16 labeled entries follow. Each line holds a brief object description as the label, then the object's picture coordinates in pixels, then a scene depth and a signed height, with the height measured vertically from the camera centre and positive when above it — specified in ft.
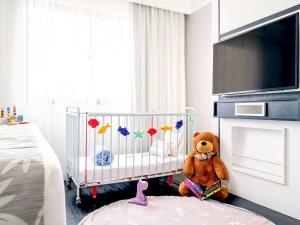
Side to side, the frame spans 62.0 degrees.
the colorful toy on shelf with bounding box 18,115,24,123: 8.45 -0.24
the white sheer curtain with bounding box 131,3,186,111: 11.02 +2.43
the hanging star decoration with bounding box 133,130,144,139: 7.83 -0.71
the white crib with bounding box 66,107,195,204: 7.43 -1.49
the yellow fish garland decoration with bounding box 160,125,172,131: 8.26 -0.54
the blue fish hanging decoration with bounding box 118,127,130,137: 7.59 -0.60
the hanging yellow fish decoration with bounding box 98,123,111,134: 7.23 -0.52
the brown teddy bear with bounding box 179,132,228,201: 8.02 -1.73
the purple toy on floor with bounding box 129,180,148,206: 7.14 -2.46
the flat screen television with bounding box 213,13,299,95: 6.41 +1.55
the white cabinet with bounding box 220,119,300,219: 6.56 -1.46
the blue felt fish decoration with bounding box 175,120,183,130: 8.61 -0.43
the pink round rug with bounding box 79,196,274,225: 6.13 -2.68
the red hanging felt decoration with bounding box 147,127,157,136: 8.06 -0.63
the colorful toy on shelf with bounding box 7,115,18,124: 7.75 -0.26
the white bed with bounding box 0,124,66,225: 1.99 -0.66
